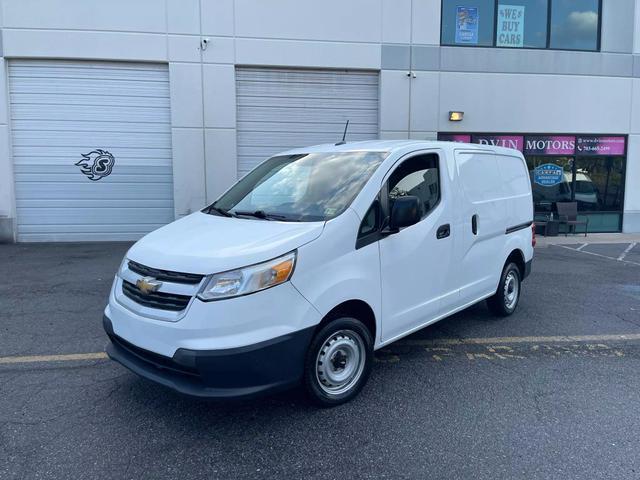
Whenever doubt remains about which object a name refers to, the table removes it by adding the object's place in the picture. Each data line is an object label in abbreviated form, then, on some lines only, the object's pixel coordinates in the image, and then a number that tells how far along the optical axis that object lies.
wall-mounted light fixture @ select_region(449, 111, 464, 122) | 12.96
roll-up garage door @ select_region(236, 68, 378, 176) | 12.40
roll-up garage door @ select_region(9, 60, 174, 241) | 11.84
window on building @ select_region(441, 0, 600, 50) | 13.06
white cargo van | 3.06
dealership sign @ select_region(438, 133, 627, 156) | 13.41
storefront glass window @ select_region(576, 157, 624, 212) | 14.09
